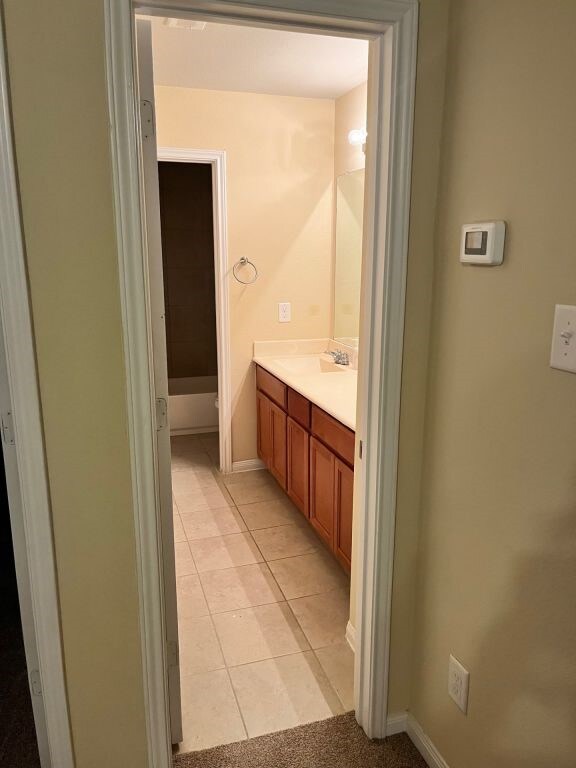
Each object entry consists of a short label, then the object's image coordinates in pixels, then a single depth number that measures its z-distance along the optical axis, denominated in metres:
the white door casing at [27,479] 1.32
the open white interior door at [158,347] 1.52
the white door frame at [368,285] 1.38
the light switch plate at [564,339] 1.17
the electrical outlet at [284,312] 3.94
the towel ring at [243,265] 3.79
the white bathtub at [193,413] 4.95
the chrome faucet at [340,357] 3.68
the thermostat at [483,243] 1.37
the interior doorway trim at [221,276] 3.58
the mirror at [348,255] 3.57
